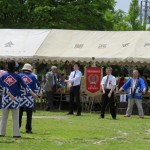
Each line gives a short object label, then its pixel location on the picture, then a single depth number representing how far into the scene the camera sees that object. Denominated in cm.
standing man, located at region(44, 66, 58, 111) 2120
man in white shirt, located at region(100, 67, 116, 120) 1717
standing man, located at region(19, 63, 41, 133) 1211
